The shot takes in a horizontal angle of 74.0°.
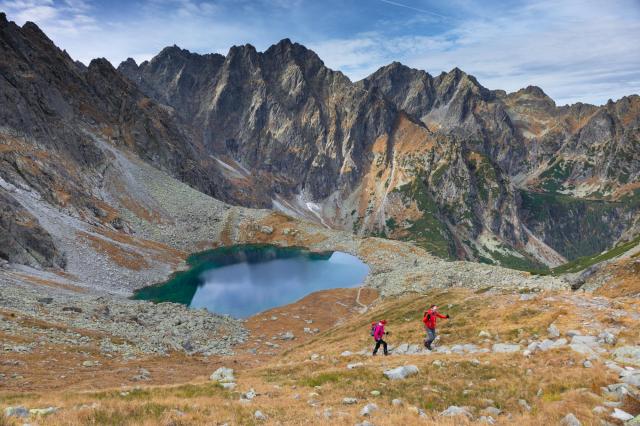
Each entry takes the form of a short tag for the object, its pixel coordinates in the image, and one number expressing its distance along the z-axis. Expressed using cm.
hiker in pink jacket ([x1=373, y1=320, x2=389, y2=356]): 3083
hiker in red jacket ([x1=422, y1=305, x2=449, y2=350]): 2999
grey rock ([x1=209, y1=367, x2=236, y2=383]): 2832
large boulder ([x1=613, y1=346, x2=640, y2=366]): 2004
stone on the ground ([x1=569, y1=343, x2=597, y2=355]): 2210
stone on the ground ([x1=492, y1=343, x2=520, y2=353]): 2623
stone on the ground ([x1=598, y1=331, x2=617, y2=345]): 2350
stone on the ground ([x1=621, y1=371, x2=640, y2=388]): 1685
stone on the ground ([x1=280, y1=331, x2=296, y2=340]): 6744
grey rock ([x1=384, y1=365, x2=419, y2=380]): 2197
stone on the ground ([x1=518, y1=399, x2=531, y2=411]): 1640
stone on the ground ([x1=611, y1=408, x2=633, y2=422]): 1376
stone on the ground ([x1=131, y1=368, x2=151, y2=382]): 3234
